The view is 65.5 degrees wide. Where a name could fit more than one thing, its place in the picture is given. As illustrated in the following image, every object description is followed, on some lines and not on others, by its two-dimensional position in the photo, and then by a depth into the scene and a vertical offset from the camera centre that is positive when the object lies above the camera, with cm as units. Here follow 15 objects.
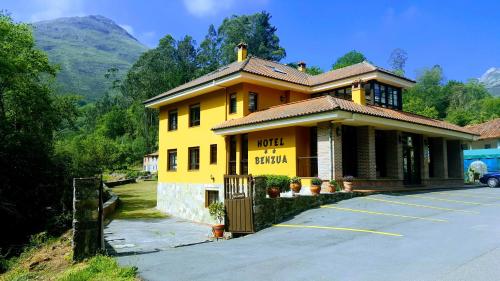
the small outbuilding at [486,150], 3428 +160
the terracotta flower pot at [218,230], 1334 -206
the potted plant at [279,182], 1551 -51
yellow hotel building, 1831 +200
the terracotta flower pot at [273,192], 1393 -81
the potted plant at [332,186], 1629 -72
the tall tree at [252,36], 7256 +2587
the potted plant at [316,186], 1543 -67
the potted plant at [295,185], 1553 -63
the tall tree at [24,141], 1656 +143
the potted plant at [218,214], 1336 -163
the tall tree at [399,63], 10125 +2767
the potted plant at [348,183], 1680 -61
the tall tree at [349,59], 6956 +2012
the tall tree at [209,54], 7262 +2238
